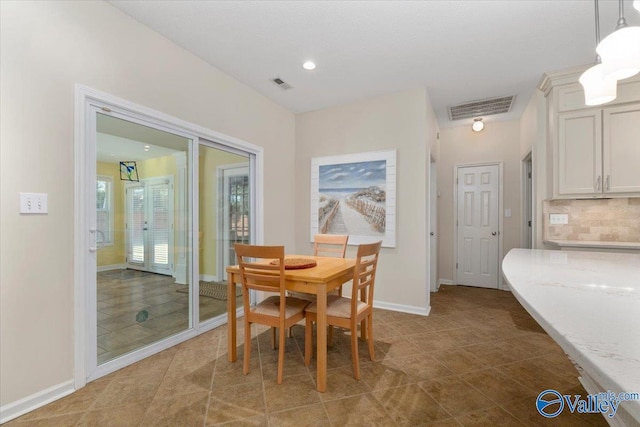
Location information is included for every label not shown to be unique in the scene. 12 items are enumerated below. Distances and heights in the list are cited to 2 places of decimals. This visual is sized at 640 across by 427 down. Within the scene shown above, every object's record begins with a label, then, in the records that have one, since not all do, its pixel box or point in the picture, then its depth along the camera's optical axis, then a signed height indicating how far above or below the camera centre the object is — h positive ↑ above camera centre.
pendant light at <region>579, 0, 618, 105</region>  1.45 +0.67
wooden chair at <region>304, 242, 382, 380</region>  2.03 -0.73
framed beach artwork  3.58 +0.23
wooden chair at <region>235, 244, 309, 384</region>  1.94 -0.56
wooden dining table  1.90 -0.53
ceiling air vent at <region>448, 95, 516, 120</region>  3.76 +1.49
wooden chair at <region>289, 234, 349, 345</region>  2.96 -0.32
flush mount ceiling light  4.51 +1.42
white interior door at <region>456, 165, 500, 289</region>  4.59 -0.21
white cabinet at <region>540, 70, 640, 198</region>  2.71 +0.72
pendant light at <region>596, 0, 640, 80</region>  1.17 +0.70
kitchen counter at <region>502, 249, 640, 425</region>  0.46 -0.25
